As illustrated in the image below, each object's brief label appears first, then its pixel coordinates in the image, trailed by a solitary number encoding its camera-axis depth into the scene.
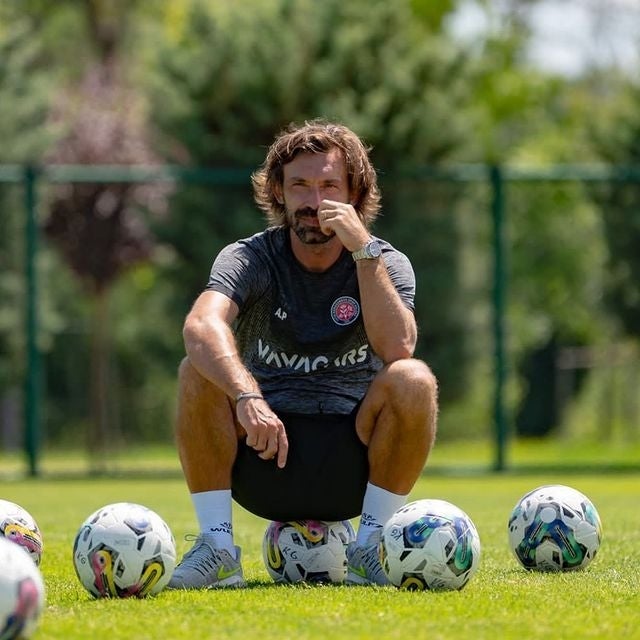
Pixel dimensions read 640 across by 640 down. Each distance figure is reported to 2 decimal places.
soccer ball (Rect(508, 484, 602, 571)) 12.25
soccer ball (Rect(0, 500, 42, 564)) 11.98
